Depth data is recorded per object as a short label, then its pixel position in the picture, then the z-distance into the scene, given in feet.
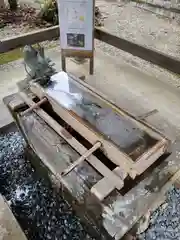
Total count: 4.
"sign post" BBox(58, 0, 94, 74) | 6.53
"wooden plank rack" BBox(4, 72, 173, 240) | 3.35
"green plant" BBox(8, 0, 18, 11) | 14.07
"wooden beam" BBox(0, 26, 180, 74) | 6.03
